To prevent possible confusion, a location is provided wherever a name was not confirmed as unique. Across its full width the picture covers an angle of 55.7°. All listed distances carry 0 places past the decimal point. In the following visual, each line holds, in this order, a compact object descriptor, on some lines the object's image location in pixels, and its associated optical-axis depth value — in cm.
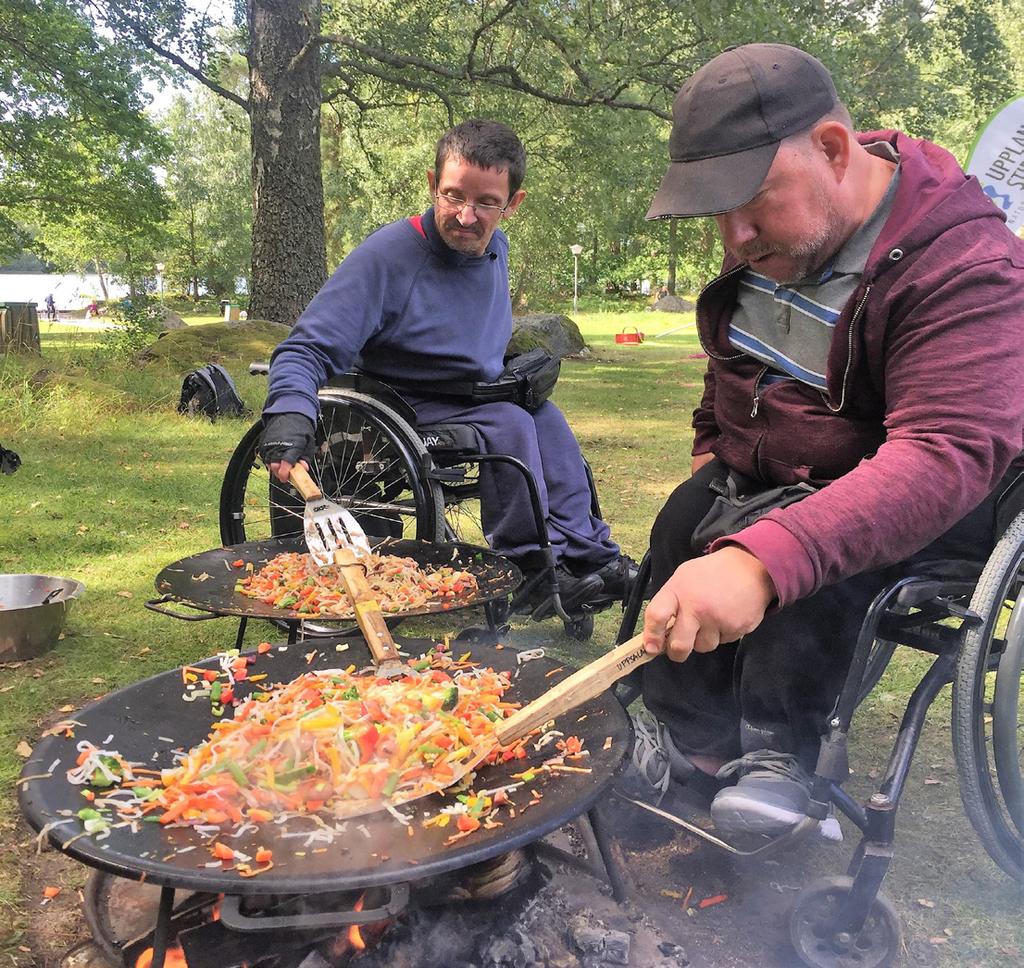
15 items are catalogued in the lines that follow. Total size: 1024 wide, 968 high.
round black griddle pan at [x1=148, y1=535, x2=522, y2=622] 252
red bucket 2009
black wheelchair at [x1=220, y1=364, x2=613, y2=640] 326
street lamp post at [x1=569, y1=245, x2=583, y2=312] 2680
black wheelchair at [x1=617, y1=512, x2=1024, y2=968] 183
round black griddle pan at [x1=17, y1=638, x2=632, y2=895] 140
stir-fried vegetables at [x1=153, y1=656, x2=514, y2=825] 165
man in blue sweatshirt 334
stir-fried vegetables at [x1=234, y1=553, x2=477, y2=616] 260
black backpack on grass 860
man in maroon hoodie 168
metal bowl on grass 342
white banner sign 687
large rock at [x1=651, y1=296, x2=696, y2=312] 2948
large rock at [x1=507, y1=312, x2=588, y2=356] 1555
